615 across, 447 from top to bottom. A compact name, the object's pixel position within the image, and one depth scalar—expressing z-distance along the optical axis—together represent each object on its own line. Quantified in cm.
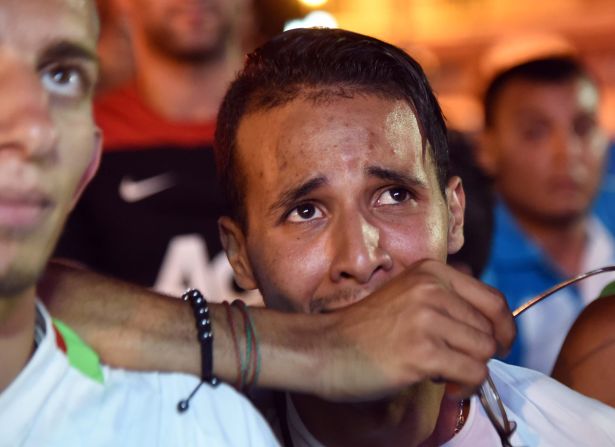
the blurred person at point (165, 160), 302
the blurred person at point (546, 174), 375
